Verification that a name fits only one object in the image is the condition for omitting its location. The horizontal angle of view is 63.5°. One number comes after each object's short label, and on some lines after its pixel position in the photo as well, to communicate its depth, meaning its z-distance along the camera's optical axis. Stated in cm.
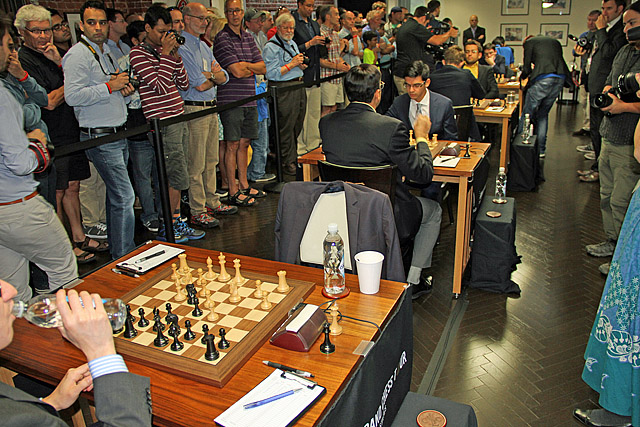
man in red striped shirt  447
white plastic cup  209
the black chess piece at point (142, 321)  192
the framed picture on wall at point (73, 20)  629
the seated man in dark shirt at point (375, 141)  319
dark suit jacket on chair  255
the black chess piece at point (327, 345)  177
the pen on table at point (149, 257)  249
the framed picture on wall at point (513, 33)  1439
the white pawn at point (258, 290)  208
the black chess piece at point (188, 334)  183
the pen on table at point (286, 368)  165
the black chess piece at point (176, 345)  178
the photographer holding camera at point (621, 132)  370
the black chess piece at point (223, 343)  176
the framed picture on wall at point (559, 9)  1363
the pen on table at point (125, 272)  238
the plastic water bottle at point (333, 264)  215
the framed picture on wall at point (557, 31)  1385
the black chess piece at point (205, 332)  174
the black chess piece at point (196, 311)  199
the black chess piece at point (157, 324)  186
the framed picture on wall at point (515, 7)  1421
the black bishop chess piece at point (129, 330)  187
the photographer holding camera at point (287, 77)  629
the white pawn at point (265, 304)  200
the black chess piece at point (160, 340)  180
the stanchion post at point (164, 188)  439
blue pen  152
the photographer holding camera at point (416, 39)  815
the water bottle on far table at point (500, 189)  409
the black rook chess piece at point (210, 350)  170
